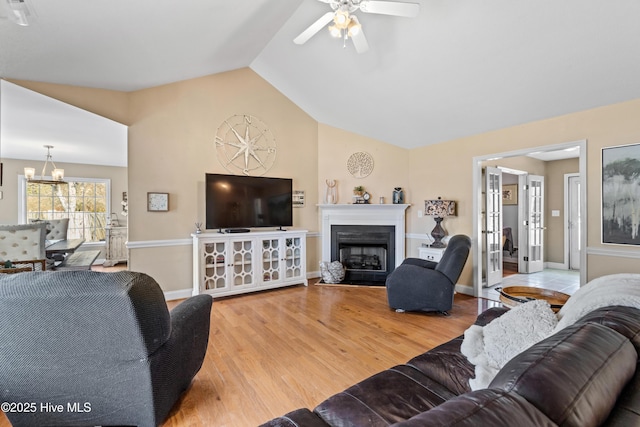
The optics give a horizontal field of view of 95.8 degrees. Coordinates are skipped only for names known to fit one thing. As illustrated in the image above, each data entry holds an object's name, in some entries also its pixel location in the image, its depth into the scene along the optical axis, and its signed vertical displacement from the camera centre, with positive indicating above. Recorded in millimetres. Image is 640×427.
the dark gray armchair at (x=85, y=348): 1267 -641
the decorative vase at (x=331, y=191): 5191 +393
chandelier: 4863 +673
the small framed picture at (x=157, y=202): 3854 +154
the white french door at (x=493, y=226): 4398 -210
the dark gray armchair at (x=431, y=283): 3264 -807
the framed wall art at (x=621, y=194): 2844 +174
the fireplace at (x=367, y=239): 4882 -450
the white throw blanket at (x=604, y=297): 1191 -365
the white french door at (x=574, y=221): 5836 -184
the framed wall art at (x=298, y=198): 5051 +260
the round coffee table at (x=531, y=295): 2256 -716
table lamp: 4184 +6
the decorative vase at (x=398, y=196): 4879 +280
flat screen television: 4105 +172
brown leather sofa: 599 -413
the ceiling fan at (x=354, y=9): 2057 +1476
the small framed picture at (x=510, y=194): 6629 +419
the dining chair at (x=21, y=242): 3319 -333
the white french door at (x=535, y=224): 5699 -248
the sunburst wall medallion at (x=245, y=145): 4414 +1077
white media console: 3967 -710
